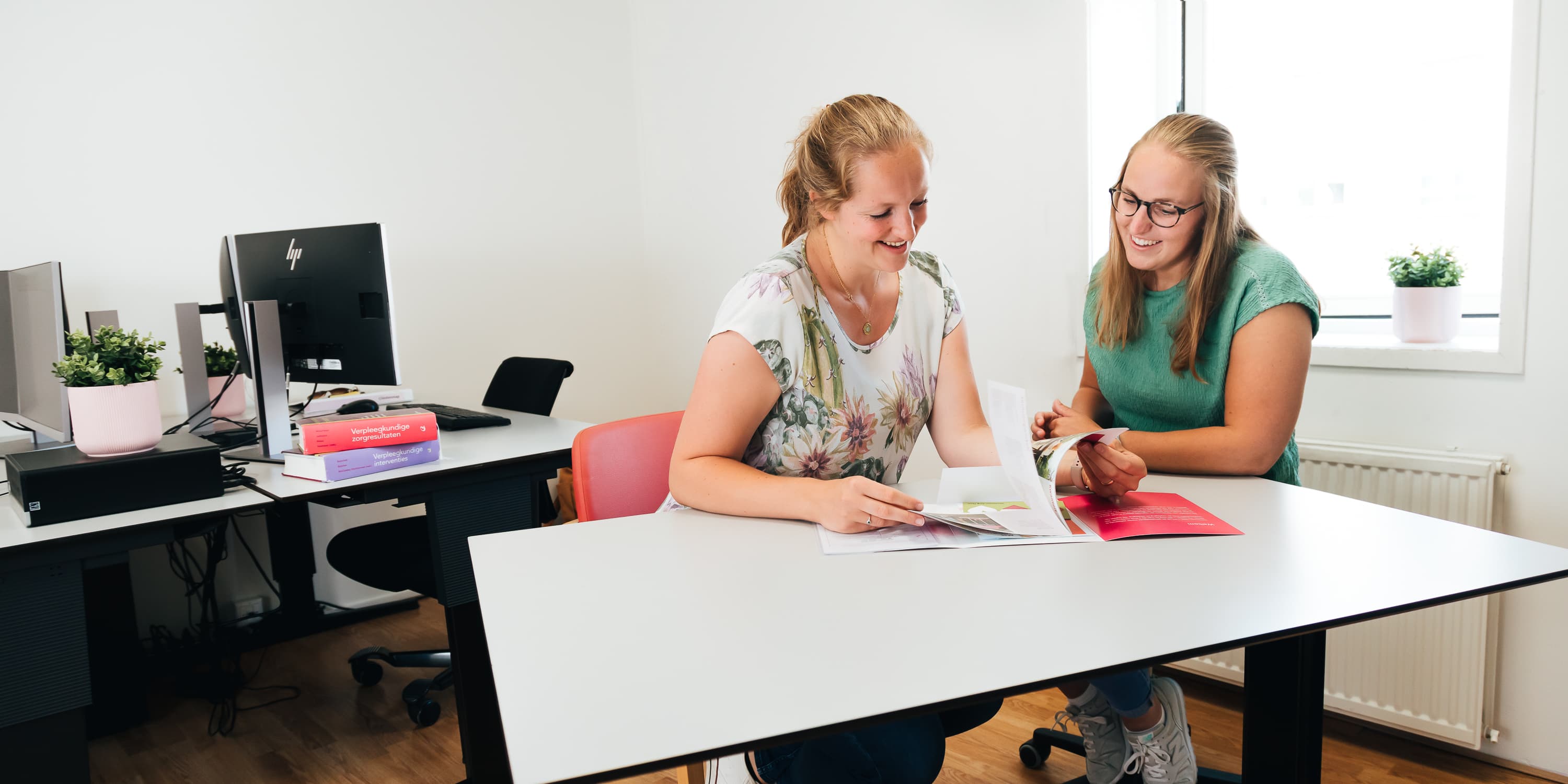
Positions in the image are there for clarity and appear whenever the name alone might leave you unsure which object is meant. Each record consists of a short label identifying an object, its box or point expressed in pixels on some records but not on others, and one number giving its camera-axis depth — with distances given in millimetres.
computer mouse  2621
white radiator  1980
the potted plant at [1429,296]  2145
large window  2160
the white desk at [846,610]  813
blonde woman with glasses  1592
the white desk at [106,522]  1588
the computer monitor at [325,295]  2287
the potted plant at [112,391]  1854
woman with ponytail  1374
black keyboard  2566
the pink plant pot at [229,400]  2693
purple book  1964
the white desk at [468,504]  1963
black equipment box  1692
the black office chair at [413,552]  2326
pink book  1970
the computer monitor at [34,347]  1975
